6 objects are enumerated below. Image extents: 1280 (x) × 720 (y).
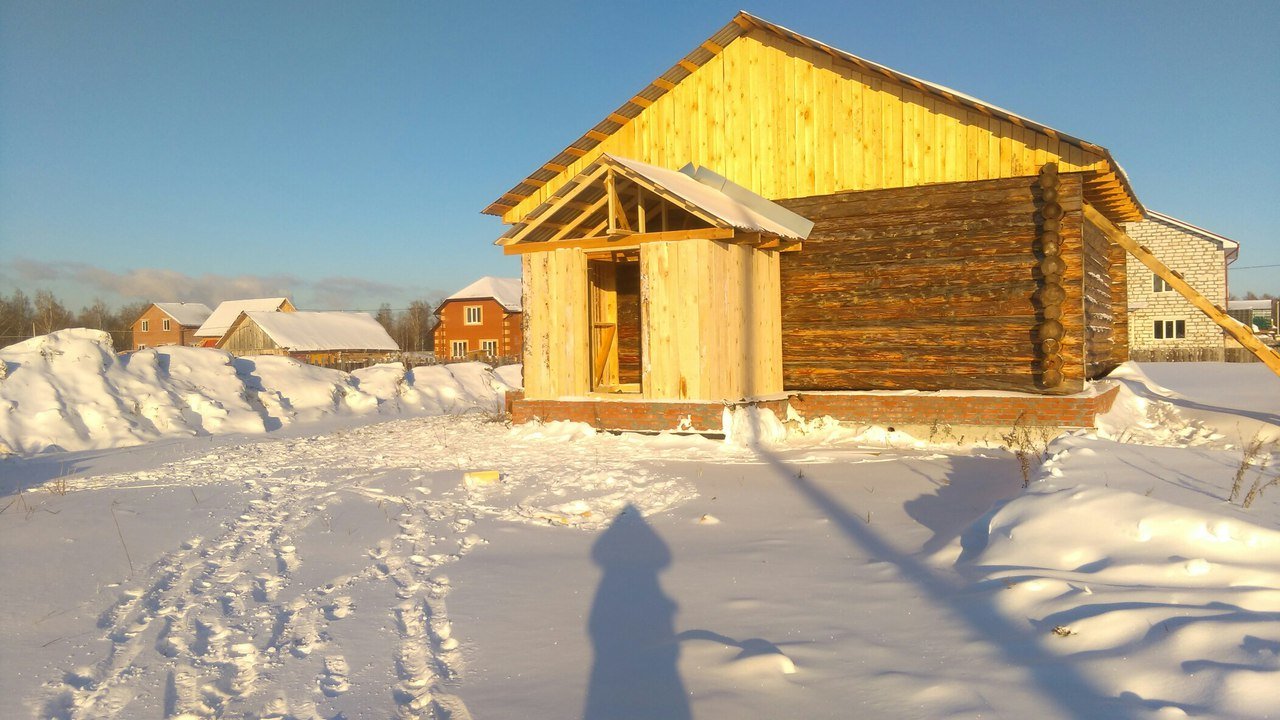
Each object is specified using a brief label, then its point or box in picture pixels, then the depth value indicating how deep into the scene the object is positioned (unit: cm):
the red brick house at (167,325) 7650
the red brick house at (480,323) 5516
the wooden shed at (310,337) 5234
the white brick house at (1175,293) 3562
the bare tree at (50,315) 8425
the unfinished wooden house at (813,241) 1262
